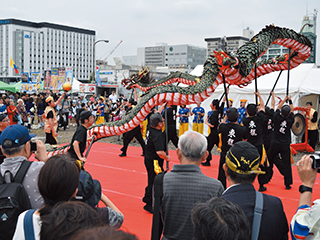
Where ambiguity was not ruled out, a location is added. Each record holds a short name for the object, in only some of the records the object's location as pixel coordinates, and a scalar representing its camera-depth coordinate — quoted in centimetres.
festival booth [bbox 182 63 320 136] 1003
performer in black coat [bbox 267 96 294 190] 566
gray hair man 207
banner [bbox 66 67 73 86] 2305
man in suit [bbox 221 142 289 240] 168
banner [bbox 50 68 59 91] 2383
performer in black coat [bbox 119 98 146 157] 840
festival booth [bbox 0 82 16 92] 1867
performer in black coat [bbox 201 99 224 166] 754
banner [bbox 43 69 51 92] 2422
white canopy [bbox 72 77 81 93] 2423
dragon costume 481
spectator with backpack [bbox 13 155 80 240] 152
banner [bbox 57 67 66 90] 2345
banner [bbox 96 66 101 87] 2502
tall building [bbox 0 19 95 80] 9662
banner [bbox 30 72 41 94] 2592
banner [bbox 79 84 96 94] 2438
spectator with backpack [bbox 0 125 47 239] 183
